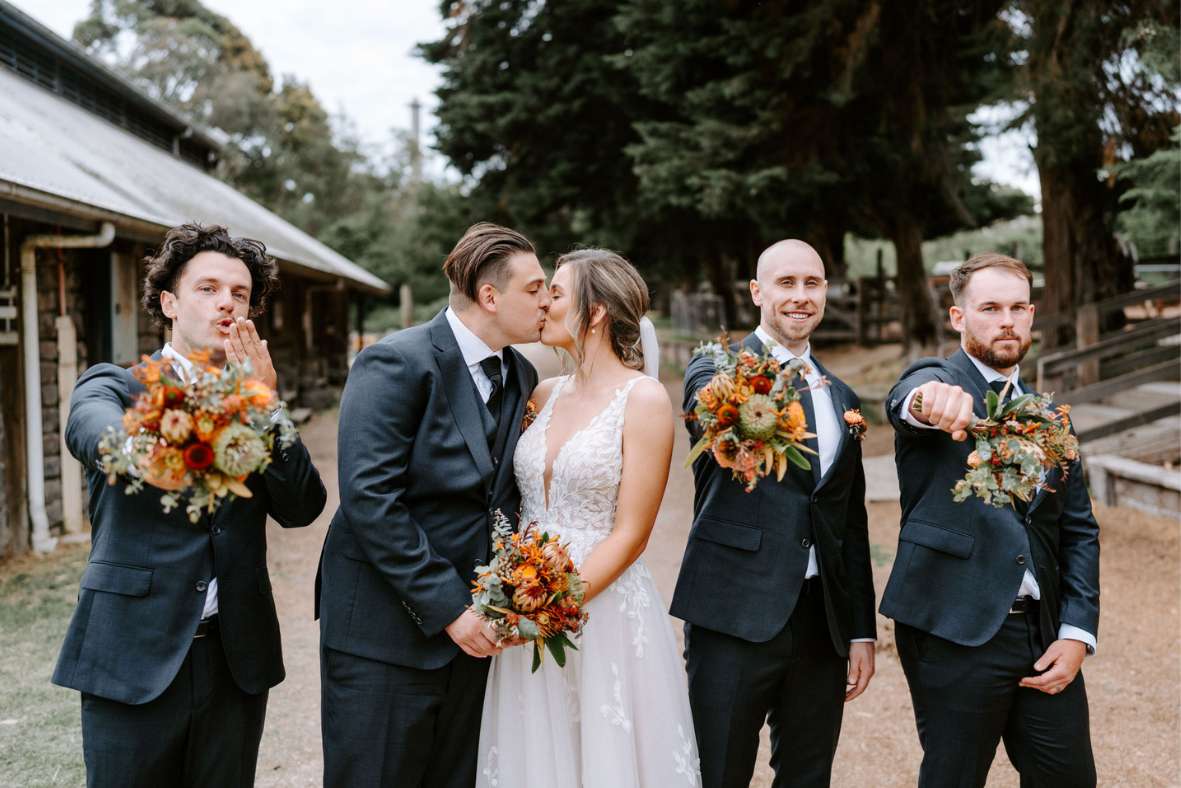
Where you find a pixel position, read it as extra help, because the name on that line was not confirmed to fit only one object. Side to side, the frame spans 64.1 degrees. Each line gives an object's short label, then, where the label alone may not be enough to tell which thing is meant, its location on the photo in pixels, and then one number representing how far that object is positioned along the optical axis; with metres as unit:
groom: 2.68
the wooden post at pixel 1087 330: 11.75
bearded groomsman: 2.93
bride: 2.97
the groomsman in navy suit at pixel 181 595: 2.46
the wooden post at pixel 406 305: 32.20
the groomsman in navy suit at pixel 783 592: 3.05
